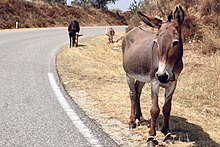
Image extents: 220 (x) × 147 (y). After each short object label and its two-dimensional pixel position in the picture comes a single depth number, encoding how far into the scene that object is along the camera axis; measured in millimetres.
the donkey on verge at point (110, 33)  27484
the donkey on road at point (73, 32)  23156
